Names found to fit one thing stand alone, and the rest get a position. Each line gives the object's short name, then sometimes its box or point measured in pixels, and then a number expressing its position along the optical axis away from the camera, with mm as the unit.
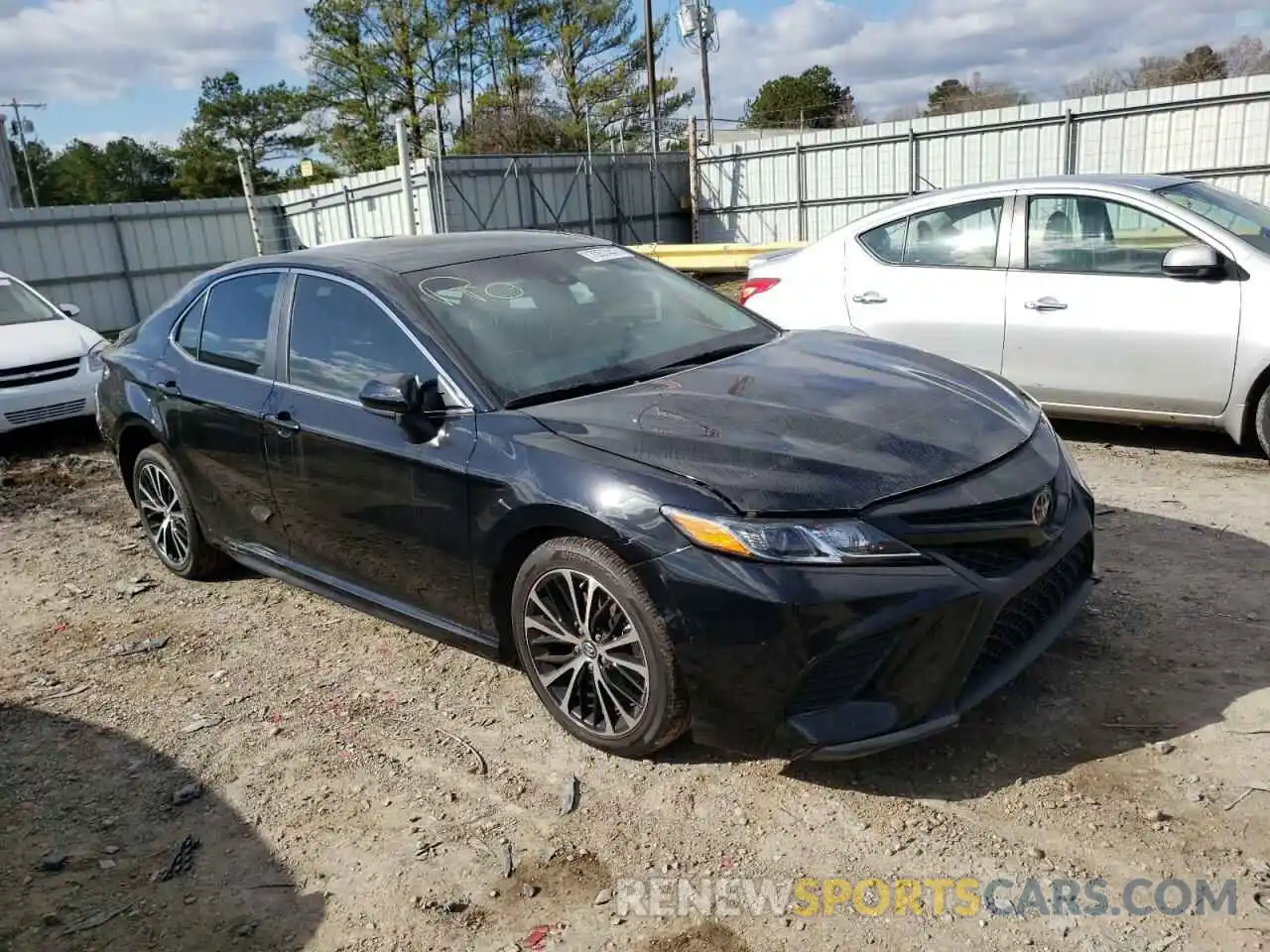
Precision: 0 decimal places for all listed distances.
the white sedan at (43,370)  8656
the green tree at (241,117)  56312
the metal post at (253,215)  19516
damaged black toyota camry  2846
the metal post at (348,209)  20531
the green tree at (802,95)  56309
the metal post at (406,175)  15472
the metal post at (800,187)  23266
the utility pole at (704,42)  33781
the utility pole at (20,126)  50759
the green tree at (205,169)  53938
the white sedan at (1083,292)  5586
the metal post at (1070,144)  19183
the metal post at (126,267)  18484
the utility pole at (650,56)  37000
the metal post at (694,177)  24509
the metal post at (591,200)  24250
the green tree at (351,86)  41531
